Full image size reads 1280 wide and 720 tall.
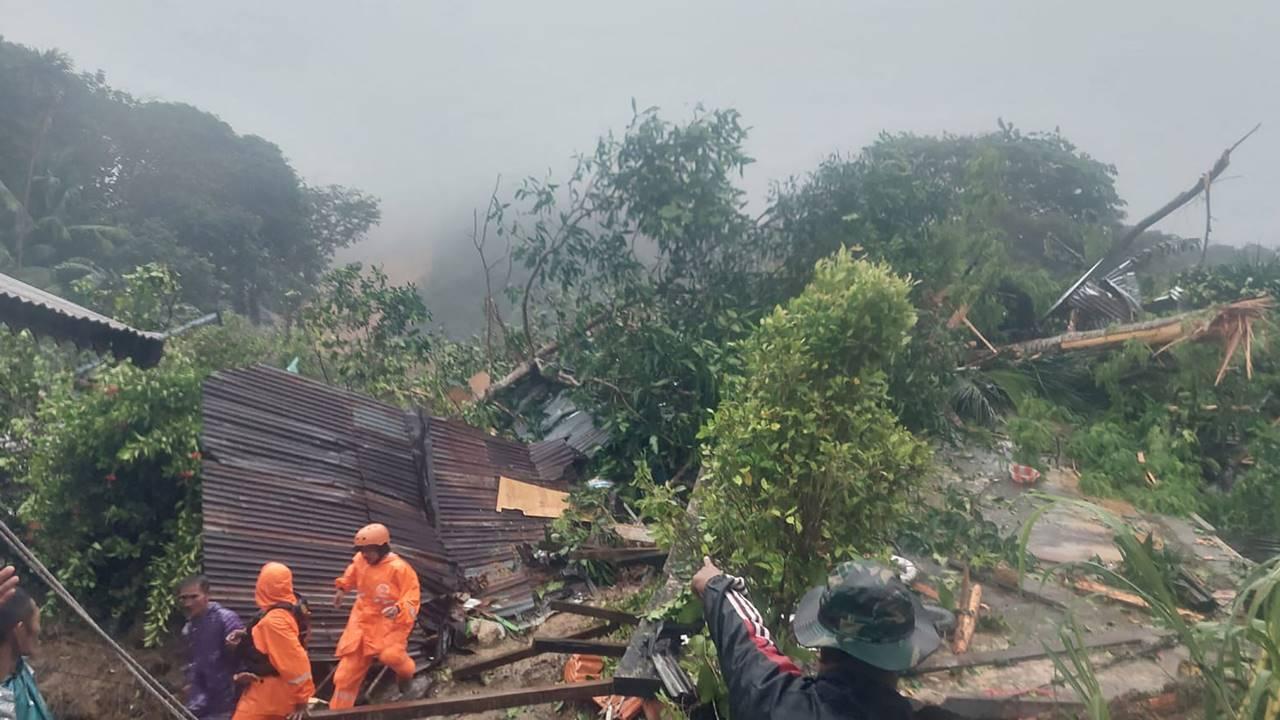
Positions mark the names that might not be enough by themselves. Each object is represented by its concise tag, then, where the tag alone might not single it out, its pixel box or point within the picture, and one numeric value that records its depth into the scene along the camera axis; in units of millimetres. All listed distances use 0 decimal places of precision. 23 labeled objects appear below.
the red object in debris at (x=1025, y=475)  6633
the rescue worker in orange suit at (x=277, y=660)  3766
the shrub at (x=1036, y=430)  6867
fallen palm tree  6988
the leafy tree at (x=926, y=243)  7332
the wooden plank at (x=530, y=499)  6707
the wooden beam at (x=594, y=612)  4285
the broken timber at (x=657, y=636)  3150
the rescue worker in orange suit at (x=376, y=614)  4496
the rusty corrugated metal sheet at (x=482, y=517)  5926
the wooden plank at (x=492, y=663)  4750
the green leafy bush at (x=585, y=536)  6148
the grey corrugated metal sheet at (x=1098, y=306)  9320
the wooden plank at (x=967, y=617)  3883
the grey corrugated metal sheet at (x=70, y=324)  5699
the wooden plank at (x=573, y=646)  3520
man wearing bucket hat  1813
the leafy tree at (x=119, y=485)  5594
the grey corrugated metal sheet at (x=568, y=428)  7969
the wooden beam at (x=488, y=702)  2982
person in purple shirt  3773
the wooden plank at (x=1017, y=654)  3484
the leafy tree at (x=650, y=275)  7832
